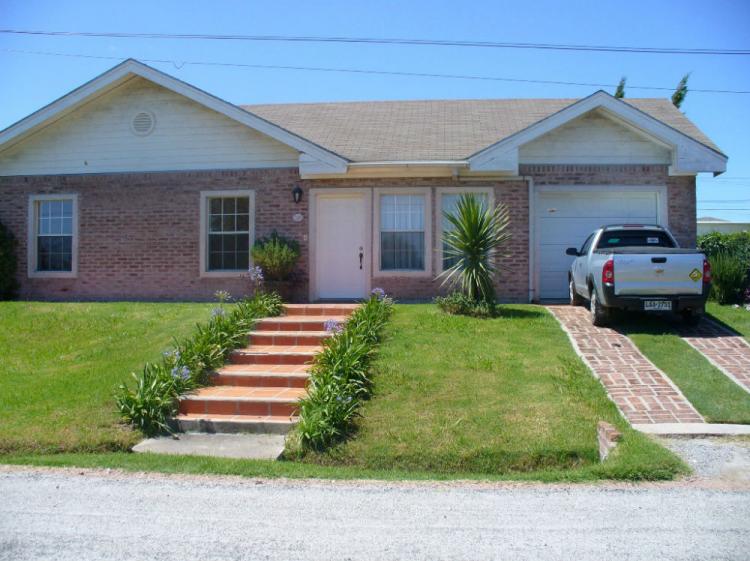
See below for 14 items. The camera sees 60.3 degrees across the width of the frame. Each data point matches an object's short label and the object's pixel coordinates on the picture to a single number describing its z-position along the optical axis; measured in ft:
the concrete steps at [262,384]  24.04
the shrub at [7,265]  45.54
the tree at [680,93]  92.43
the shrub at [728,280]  39.22
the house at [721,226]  117.60
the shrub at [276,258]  41.24
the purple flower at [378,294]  35.79
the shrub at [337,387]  21.25
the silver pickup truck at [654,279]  30.94
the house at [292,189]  42.24
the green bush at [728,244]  42.63
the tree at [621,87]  92.07
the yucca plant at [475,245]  35.50
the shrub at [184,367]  23.70
